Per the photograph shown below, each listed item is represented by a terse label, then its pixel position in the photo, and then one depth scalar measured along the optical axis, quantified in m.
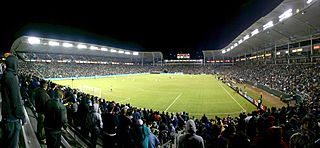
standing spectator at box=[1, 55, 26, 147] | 2.34
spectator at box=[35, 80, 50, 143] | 4.06
